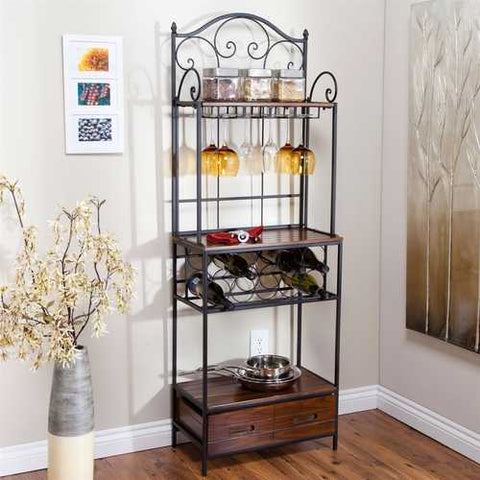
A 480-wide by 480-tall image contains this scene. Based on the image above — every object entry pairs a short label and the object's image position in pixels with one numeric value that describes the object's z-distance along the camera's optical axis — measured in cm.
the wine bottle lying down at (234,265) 331
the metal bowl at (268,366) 333
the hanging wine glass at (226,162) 323
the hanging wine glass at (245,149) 334
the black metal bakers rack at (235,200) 316
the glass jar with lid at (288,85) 323
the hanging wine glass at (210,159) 324
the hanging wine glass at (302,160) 335
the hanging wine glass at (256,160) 338
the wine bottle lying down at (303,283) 341
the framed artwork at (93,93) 310
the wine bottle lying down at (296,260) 342
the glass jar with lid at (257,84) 317
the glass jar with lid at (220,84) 313
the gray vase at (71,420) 288
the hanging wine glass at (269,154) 334
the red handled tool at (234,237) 316
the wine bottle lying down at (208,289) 323
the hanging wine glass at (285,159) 337
